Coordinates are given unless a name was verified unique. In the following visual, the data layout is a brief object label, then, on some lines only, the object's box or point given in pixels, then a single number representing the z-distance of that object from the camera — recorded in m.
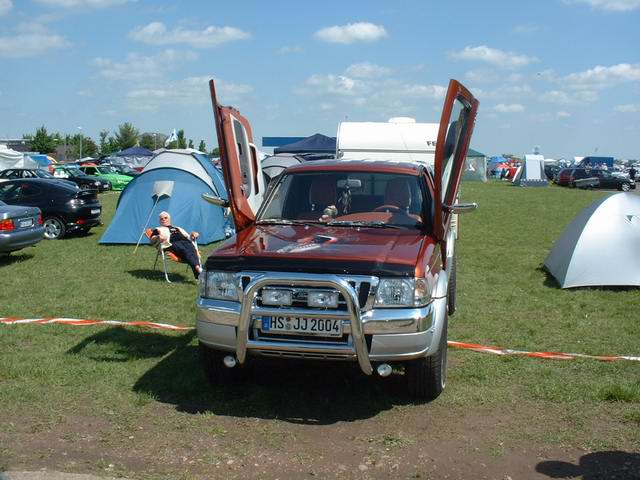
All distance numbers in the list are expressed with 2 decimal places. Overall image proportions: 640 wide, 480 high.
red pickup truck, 5.39
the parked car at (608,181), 47.88
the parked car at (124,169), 45.61
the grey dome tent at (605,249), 11.02
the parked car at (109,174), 41.12
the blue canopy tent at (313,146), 34.03
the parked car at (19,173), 34.08
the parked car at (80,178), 34.60
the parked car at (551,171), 64.54
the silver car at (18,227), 13.81
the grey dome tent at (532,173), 50.72
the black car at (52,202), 18.28
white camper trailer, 15.77
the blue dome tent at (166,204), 16.72
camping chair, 11.91
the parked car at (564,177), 51.00
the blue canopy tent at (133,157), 58.09
